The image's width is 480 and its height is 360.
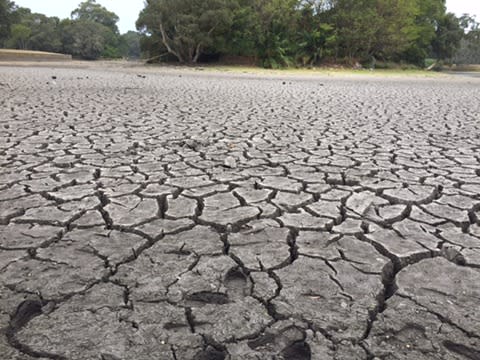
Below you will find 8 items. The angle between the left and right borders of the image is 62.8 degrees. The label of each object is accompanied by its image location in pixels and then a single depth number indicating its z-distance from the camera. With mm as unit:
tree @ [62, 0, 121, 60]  43562
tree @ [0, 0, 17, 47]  33044
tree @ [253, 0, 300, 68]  25969
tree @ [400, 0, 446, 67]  37250
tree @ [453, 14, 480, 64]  51969
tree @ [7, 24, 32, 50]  42088
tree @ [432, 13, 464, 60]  43875
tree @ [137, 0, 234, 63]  23359
